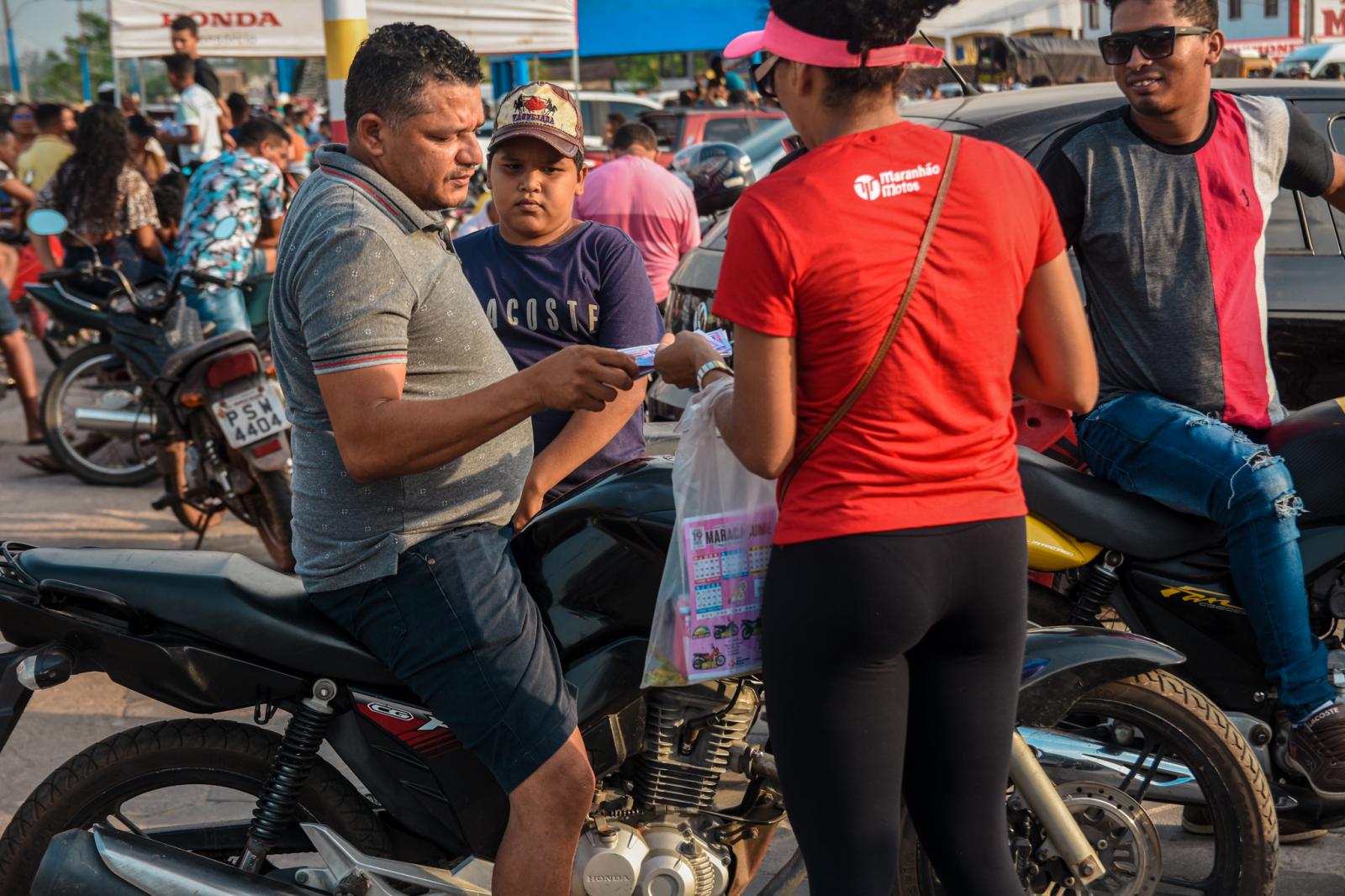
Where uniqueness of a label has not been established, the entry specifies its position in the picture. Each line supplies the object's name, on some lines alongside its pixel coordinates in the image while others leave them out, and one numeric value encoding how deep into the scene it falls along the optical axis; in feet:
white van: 73.20
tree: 244.42
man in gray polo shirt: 7.39
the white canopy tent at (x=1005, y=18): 73.16
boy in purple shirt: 10.74
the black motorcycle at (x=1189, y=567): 10.70
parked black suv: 14.84
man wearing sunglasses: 10.34
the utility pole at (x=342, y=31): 19.45
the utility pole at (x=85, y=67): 153.73
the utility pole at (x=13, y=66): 157.38
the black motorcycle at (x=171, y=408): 18.42
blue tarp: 69.77
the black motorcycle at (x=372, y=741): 8.46
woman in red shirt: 6.46
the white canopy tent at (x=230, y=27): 40.70
